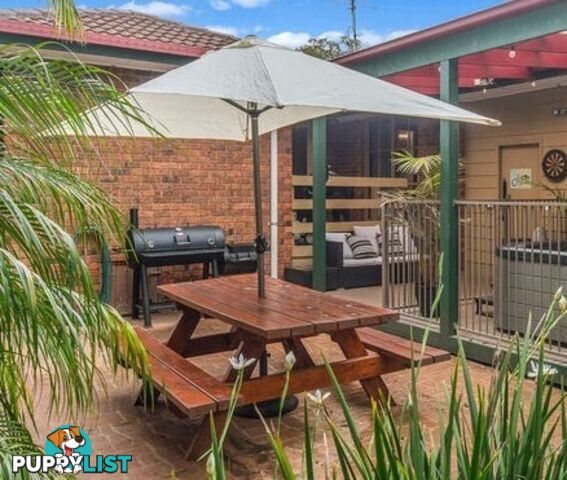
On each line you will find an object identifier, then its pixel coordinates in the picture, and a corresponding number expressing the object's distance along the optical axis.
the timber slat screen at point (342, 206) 8.88
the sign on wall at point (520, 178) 9.17
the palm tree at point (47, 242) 1.57
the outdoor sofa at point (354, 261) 8.75
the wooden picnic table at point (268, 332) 3.46
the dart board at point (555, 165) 8.56
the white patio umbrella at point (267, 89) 3.42
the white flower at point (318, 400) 1.39
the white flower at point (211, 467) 1.14
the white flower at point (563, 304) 1.59
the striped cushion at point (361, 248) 9.19
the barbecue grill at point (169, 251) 6.77
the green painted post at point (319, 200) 7.49
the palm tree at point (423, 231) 6.17
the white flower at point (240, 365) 1.61
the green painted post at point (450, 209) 5.60
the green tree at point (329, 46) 18.67
